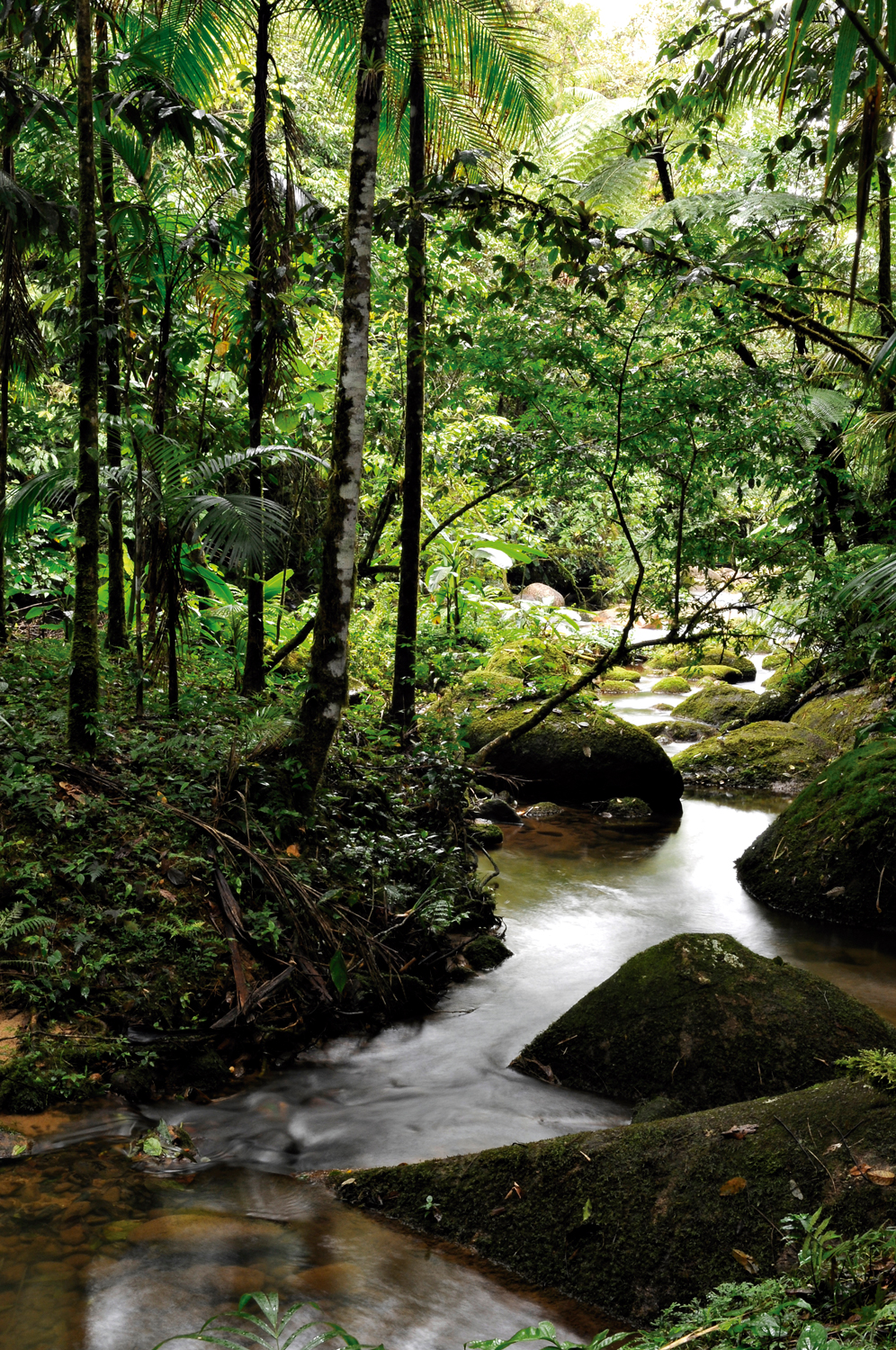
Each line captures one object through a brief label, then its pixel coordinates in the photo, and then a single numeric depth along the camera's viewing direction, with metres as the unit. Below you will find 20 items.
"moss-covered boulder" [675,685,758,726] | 15.49
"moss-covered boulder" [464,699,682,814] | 11.16
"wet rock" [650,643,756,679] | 19.39
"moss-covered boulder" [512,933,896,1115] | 4.42
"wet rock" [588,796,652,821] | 11.39
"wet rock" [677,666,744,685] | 19.28
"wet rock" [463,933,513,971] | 6.79
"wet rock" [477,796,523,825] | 10.90
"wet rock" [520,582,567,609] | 22.42
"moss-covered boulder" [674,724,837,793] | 12.22
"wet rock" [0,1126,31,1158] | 3.60
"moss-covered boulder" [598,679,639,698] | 18.34
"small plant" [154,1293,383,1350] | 2.60
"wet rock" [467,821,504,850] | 8.57
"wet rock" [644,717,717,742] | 14.95
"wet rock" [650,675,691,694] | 18.62
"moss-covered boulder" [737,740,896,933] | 7.73
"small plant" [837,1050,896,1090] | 2.86
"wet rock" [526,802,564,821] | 11.16
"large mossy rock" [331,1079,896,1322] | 2.68
